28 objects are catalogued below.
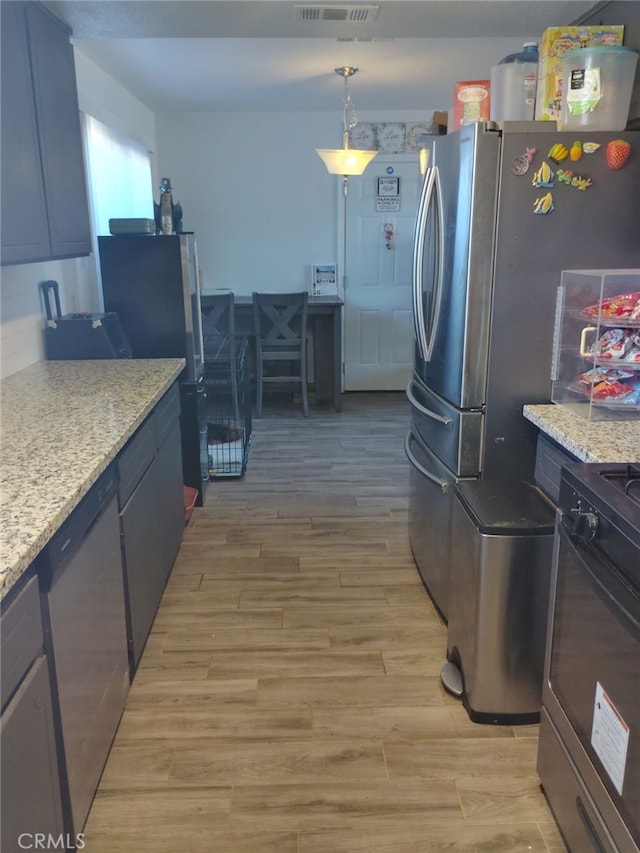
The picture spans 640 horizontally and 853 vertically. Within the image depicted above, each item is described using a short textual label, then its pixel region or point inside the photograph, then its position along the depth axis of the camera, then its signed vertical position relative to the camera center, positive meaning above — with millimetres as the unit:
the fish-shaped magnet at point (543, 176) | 2064 +182
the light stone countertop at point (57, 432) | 1320 -523
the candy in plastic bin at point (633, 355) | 1885 -315
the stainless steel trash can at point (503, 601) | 1901 -1002
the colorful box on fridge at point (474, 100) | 2363 +465
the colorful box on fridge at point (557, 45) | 2143 +590
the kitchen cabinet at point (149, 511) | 2066 -915
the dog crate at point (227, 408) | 4125 -1125
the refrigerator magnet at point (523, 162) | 2053 +222
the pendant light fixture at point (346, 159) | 4222 +489
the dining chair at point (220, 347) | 4602 -768
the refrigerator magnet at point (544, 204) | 2088 +101
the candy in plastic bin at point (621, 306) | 1865 -184
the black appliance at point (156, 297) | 3318 -268
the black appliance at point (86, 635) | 1416 -906
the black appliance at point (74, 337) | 2980 -408
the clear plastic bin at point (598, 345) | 1896 -305
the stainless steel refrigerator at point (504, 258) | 2068 -62
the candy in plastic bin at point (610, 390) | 1931 -420
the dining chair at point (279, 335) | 5277 -739
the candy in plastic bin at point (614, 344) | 1897 -290
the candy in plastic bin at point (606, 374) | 1947 -380
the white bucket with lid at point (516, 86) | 2238 +488
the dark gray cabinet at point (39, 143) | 2086 +325
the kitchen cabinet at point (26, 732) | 1126 -835
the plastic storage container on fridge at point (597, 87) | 2027 +440
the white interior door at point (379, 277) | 5797 -323
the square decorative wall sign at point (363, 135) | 5668 +838
